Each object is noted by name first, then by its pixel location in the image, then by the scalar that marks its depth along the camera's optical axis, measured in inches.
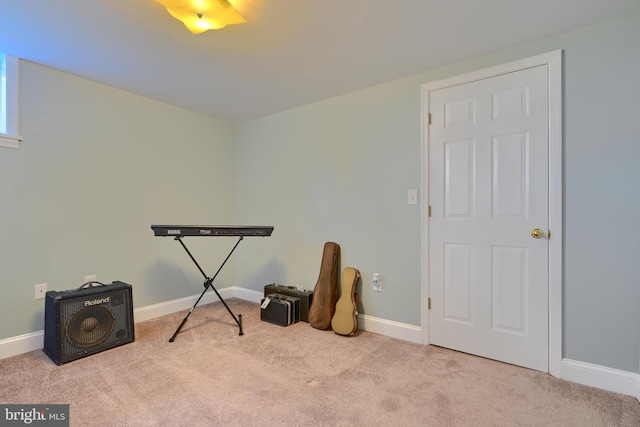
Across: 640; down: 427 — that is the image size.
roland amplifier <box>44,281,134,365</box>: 84.4
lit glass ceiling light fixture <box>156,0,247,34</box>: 61.0
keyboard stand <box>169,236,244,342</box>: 100.0
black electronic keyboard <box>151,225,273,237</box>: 96.9
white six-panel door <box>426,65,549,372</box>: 81.8
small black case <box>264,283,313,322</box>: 118.6
